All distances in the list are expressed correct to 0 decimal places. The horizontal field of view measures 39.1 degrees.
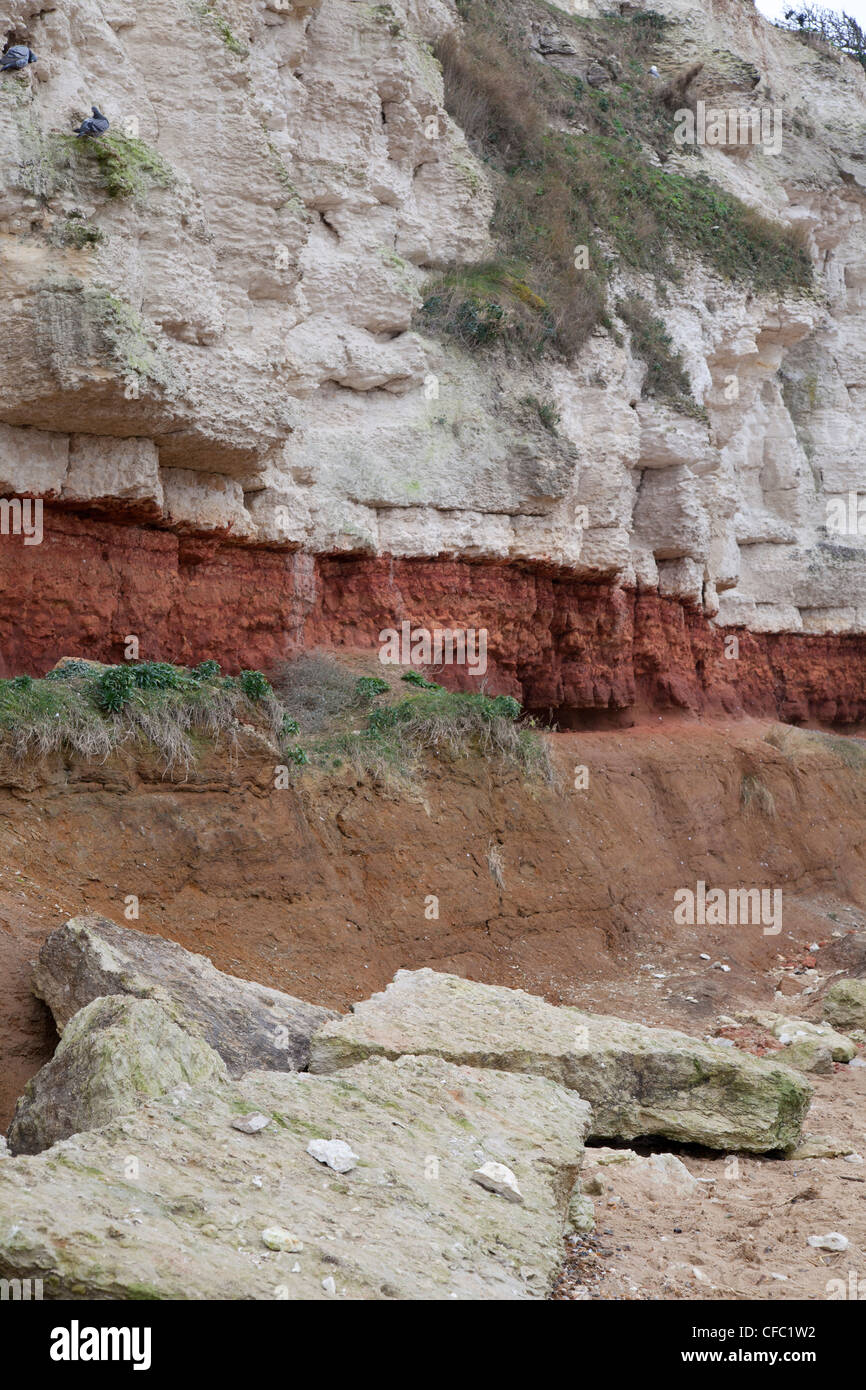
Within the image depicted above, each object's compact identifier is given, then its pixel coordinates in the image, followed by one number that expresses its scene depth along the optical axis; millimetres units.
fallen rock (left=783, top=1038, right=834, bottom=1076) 8266
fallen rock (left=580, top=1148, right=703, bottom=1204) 5488
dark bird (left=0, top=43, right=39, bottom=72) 8547
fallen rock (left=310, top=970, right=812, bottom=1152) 6043
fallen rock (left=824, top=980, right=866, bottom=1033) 9750
